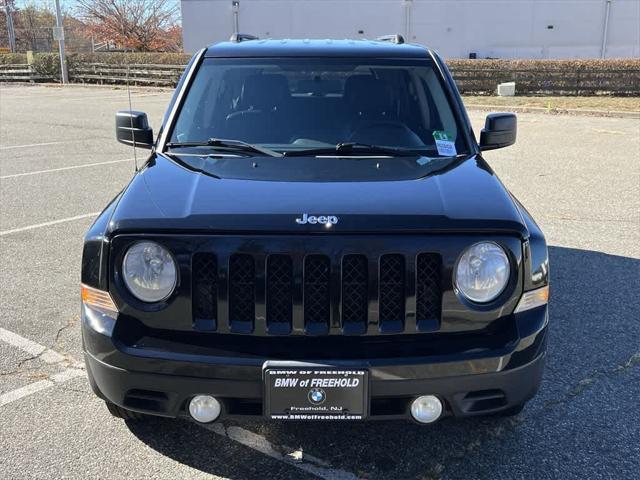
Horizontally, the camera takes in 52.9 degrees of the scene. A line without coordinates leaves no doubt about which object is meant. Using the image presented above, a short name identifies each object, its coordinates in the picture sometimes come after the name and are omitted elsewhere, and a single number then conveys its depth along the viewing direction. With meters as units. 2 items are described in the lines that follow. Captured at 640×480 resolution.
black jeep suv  2.40
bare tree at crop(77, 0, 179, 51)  47.12
